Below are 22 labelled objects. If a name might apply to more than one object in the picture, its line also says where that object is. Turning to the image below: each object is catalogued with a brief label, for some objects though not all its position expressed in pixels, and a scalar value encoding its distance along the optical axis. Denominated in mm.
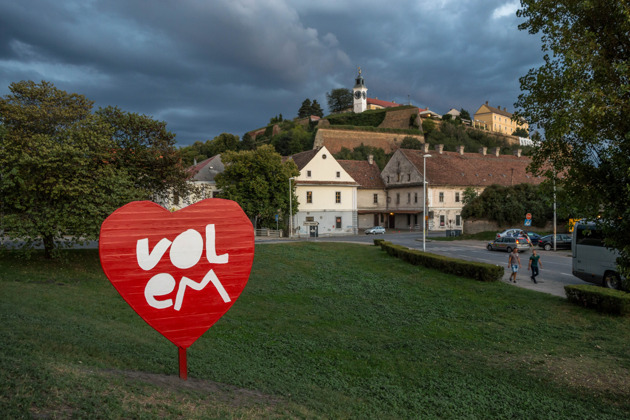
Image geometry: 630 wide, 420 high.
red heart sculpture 6348
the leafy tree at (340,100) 144875
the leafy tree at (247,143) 112938
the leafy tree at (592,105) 7484
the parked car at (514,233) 39472
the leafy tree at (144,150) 23297
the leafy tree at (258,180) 50531
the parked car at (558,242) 39094
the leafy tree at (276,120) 133550
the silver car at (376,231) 60344
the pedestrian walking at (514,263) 21094
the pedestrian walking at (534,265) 21266
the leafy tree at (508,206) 50812
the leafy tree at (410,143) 103812
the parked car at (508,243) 36719
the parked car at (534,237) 43406
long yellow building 154000
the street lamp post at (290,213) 51881
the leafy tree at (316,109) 134125
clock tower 133875
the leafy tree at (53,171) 18078
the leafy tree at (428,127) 113438
